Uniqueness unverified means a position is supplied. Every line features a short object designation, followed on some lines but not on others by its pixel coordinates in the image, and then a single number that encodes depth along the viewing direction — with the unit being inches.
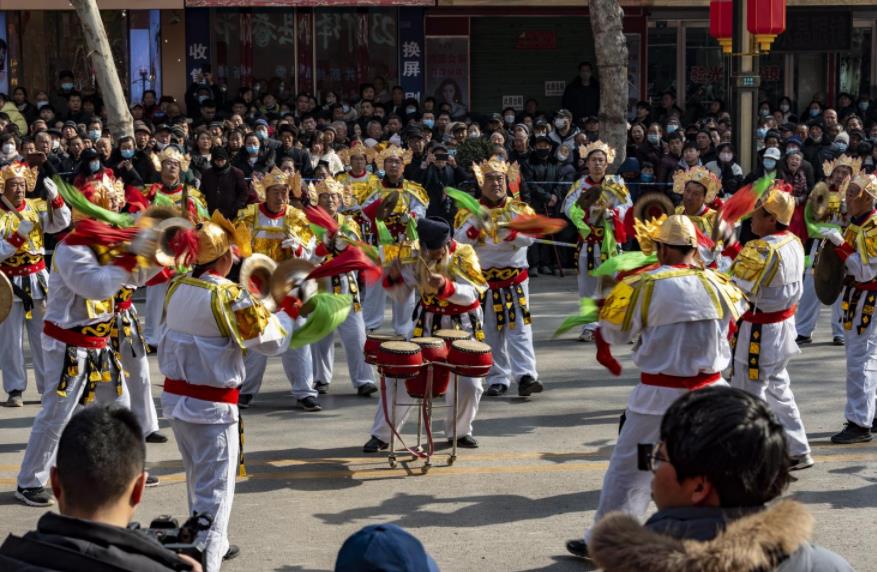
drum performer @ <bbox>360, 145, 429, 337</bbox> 510.3
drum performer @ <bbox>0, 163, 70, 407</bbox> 398.3
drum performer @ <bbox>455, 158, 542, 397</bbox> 423.5
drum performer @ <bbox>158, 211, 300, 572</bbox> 264.1
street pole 612.4
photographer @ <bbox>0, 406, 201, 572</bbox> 135.6
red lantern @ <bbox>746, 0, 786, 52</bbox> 607.2
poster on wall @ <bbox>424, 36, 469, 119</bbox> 1010.1
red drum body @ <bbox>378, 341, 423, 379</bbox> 336.5
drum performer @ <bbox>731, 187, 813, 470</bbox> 336.2
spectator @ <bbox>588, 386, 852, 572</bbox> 125.3
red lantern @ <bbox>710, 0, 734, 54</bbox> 667.4
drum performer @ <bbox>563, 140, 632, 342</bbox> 505.0
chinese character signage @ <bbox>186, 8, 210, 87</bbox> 978.1
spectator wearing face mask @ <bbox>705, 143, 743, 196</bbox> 640.4
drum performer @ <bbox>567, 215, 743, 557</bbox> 271.1
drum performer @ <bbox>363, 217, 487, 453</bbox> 354.9
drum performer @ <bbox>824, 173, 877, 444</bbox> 371.9
